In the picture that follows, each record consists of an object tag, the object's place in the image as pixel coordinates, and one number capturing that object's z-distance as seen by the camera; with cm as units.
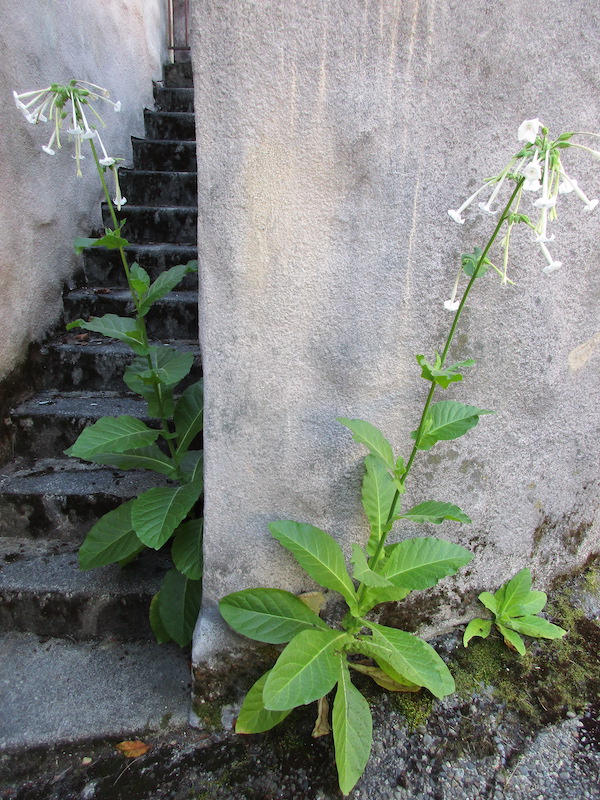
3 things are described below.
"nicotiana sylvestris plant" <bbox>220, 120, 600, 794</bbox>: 151
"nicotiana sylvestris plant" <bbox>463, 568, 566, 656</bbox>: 204
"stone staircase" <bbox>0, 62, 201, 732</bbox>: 226
